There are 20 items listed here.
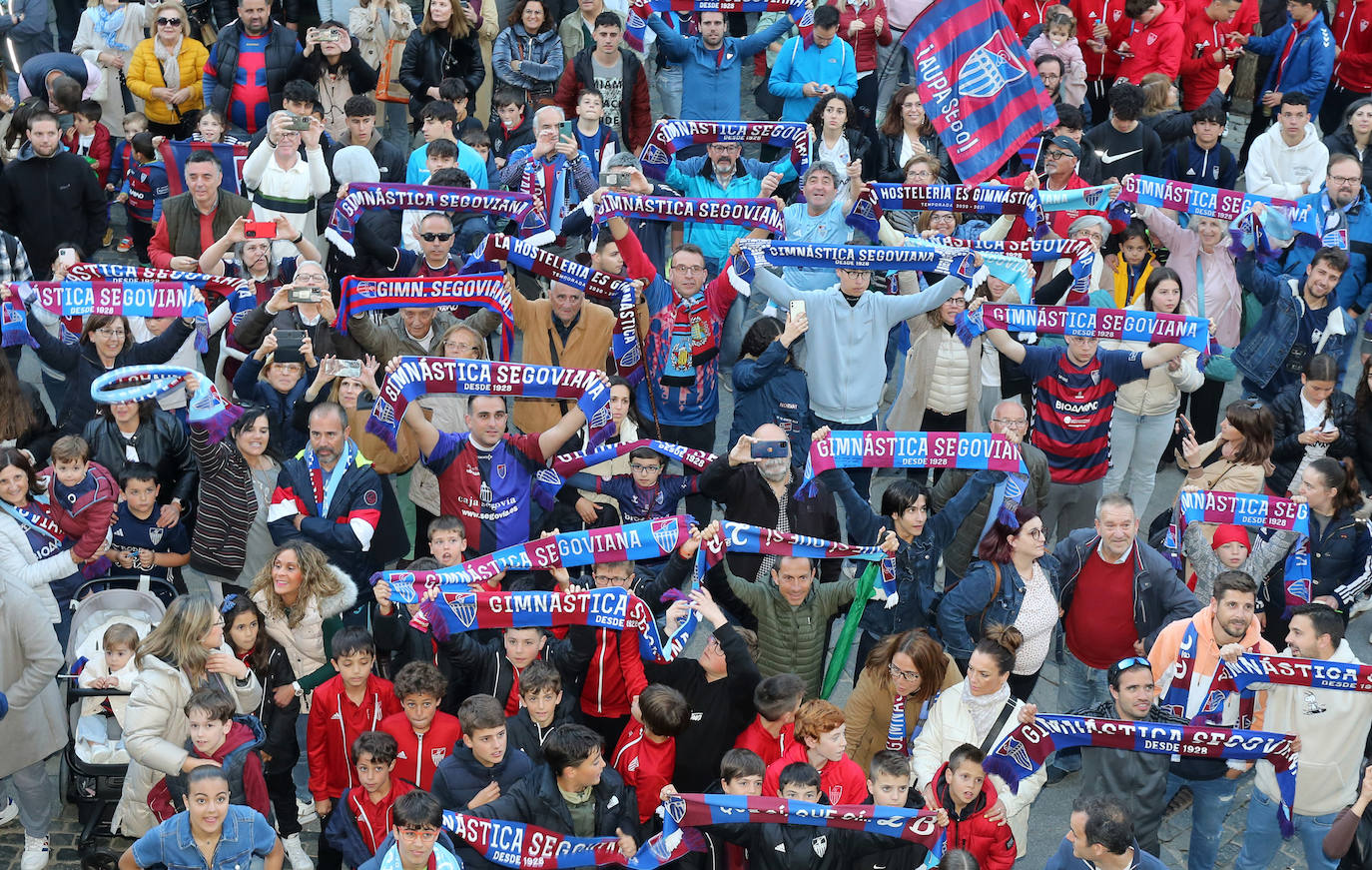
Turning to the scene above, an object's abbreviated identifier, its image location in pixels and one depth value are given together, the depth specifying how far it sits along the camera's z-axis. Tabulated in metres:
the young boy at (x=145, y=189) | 28.31
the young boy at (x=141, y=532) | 21.02
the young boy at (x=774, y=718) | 18.37
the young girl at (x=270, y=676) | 19.05
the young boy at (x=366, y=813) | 18.00
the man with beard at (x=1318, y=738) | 18.77
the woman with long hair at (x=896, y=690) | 19.23
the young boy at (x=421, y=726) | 18.48
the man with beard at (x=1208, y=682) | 19.16
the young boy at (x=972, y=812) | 17.56
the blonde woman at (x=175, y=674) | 18.16
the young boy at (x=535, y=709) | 18.44
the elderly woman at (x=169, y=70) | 30.61
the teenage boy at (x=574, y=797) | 17.39
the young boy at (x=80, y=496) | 20.55
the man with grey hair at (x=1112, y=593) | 20.55
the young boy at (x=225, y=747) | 17.70
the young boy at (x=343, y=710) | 18.72
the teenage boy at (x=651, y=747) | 18.17
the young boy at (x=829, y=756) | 18.11
